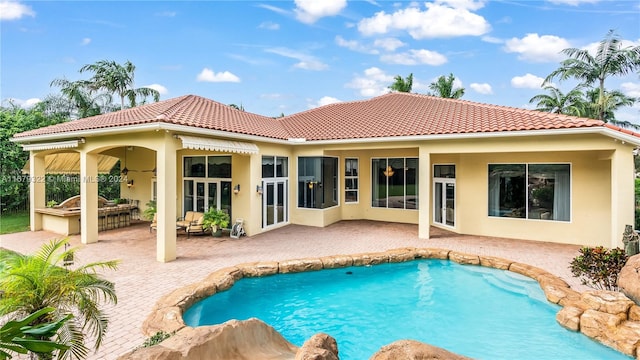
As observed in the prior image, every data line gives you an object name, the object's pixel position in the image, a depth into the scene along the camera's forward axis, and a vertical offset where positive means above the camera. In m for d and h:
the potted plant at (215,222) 15.73 -2.19
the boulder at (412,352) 3.99 -2.27
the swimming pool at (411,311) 7.31 -3.81
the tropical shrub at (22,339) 2.24 -1.16
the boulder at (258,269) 10.91 -3.19
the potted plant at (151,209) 17.27 -1.75
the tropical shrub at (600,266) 8.91 -2.63
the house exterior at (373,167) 12.15 +0.57
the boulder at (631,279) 7.73 -2.62
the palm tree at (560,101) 31.69 +8.13
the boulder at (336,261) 12.02 -3.24
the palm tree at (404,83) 37.38 +11.24
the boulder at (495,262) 11.72 -3.24
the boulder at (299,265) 11.41 -3.24
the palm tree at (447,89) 38.41 +10.82
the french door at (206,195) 16.81 -0.92
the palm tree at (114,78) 28.88 +9.30
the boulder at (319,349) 4.08 -2.32
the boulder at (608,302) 7.56 -3.11
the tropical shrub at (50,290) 4.41 -1.67
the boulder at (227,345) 3.90 -2.44
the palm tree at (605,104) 28.34 +6.73
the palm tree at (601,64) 25.70 +9.73
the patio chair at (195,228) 15.73 -2.49
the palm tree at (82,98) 27.89 +7.44
